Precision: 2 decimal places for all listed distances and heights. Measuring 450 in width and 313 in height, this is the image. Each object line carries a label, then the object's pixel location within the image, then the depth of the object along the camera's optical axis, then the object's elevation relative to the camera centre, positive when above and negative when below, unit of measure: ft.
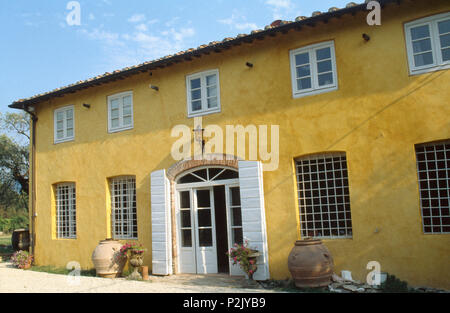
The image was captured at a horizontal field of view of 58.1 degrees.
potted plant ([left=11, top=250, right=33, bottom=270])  40.63 -4.11
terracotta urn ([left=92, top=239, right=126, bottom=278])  34.14 -3.88
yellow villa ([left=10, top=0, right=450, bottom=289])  25.38 +4.32
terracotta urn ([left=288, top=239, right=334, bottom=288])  25.34 -3.78
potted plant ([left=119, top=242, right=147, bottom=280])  32.63 -3.56
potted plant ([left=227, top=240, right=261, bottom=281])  28.48 -3.54
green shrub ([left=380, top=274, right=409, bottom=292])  24.60 -5.18
